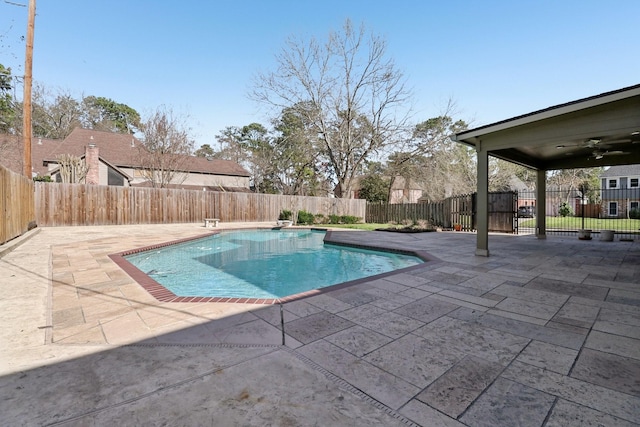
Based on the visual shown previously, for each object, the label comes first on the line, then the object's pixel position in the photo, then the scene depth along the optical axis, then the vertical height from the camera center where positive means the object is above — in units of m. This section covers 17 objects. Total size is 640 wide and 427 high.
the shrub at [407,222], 16.40 -0.67
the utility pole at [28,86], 10.35 +4.41
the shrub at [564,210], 26.45 -0.04
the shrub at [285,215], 17.41 -0.19
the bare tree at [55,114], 23.83 +8.30
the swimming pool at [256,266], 5.36 -1.27
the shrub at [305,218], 17.92 -0.39
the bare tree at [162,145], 19.61 +4.49
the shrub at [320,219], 18.70 -0.47
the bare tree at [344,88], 19.66 +8.27
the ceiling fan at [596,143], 6.26 +1.47
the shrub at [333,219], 19.28 -0.50
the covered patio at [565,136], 4.77 +1.53
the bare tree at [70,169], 14.45 +2.17
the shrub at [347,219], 19.44 -0.51
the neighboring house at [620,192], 25.75 +1.59
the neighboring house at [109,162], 18.23 +3.43
